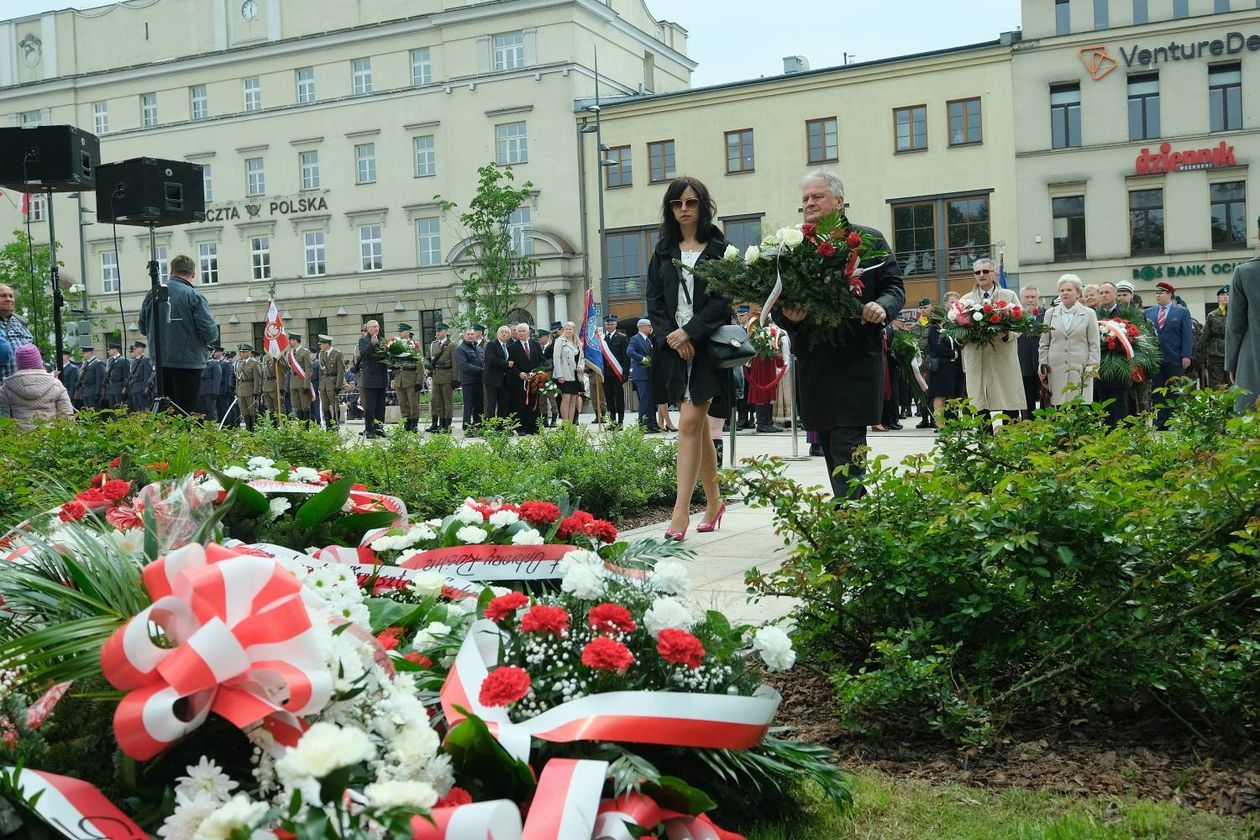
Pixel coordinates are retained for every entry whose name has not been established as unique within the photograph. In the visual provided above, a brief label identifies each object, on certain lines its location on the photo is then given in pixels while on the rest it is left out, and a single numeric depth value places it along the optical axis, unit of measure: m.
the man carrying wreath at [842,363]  6.33
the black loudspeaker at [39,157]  12.82
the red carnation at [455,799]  2.36
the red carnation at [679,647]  2.75
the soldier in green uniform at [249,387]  30.40
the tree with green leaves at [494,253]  43.03
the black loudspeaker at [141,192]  12.52
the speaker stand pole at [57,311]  12.91
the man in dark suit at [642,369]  23.15
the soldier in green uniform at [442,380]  25.48
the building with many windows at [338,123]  49.59
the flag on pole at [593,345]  25.17
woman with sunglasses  6.94
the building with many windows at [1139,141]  39.28
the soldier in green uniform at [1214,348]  17.98
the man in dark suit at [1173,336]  17.98
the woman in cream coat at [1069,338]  12.43
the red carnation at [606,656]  2.68
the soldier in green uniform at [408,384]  24.34
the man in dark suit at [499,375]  22.92
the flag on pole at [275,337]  25.33
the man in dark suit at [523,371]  23.00
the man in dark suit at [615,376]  25.69
